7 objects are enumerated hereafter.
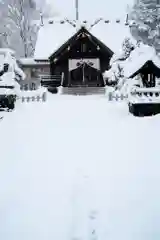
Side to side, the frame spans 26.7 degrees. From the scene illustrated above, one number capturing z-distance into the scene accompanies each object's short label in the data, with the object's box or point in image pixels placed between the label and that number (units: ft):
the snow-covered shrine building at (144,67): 57.47
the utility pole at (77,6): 162.83
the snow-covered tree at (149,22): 163.54
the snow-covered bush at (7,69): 66.69
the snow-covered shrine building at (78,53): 114.52
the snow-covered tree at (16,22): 174.13
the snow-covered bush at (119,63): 87.25
